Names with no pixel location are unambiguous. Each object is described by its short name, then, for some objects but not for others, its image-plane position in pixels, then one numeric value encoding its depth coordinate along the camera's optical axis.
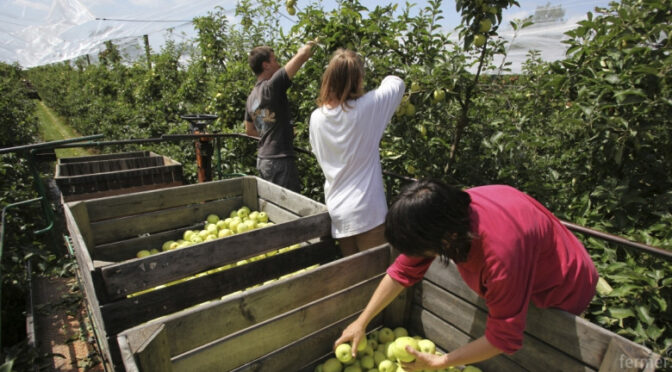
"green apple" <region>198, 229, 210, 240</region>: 2.79
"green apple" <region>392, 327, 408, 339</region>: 2.03
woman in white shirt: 2.12
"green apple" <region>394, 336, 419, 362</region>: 1.81
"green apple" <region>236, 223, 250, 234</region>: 2.79
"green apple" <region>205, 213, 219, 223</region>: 3.03
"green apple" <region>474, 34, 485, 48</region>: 2.31
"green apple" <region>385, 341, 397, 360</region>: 1.88
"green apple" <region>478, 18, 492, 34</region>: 2.26
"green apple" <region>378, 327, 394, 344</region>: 2.03
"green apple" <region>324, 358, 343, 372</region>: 1.84
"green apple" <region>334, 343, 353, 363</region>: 1.77
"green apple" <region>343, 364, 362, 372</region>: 1.87
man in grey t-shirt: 2.81
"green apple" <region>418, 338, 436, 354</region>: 1.84
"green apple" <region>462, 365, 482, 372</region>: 1.73
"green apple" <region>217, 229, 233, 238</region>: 2.79
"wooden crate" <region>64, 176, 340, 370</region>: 1.66
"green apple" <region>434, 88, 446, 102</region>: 2.41
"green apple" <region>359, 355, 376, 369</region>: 1.90
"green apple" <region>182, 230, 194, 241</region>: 2.85
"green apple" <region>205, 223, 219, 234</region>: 2.86
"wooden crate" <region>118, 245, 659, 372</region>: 1.28
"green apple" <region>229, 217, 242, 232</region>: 2.87
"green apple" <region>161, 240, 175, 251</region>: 2.72
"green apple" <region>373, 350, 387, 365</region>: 1.93
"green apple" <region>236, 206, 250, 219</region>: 3.07
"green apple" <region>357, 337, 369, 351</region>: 1.85
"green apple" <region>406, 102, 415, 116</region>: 2.61
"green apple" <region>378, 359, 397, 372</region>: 1.83
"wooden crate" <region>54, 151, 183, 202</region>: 3.28
